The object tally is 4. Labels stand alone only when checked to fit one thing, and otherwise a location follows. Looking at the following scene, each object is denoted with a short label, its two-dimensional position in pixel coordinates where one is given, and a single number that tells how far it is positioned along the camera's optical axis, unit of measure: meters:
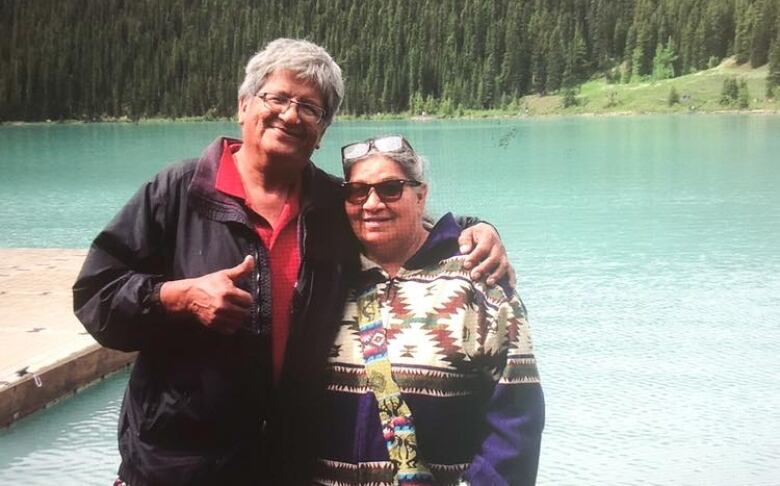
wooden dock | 5.59
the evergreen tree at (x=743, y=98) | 86.75
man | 2.02
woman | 2.04
